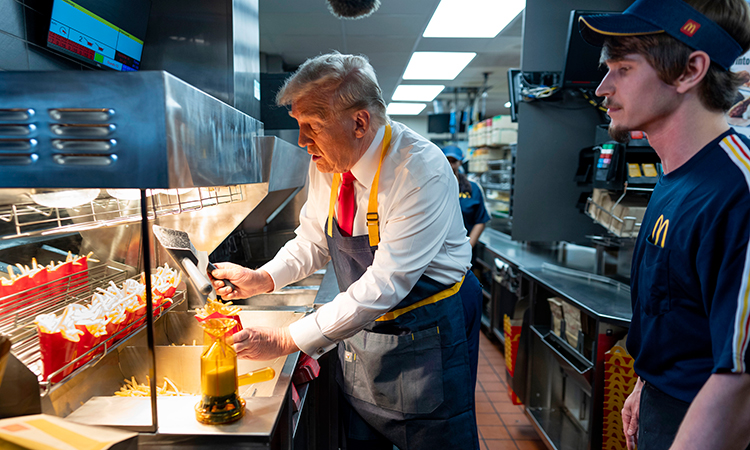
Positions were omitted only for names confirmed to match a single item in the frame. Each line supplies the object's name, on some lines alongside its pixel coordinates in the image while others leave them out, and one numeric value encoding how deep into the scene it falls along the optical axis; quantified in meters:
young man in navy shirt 0.82
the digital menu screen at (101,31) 1.40
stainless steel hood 0.66
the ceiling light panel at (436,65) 5.76
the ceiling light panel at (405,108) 9.81
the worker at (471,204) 4.15
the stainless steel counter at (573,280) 2.25
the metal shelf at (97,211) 0.89
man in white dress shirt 1.26
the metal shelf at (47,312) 0.86
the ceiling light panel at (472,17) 4.05
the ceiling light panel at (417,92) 7.79
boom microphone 1.89
